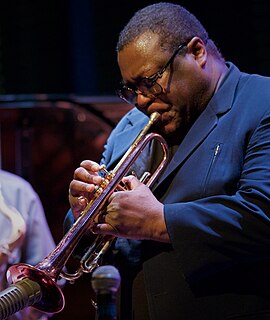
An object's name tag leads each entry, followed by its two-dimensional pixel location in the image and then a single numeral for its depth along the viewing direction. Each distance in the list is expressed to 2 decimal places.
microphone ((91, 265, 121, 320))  4.64
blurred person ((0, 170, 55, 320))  7.84
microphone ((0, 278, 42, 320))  4.93
